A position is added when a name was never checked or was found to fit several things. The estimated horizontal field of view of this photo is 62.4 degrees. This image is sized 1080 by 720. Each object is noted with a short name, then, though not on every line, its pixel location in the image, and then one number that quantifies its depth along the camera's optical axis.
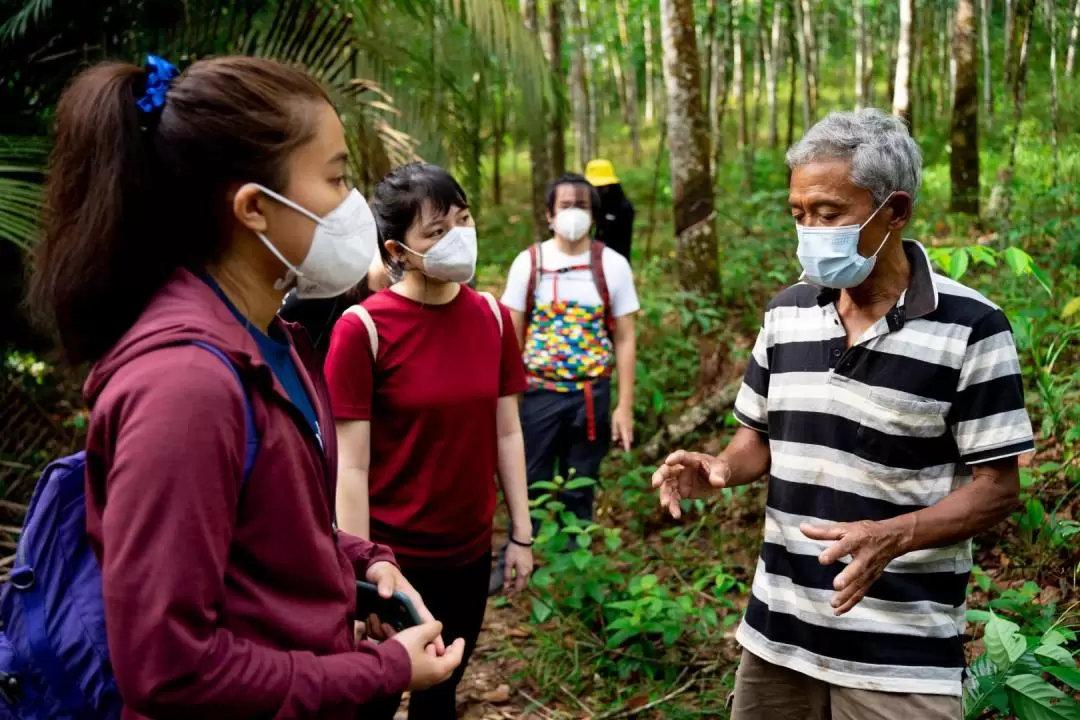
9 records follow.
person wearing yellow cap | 6.65
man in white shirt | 4.86
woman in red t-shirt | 2.58
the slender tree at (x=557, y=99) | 9.01
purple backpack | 1.23
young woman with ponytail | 1.16
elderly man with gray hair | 1.95
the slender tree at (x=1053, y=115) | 7.56
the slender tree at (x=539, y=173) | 10.86
